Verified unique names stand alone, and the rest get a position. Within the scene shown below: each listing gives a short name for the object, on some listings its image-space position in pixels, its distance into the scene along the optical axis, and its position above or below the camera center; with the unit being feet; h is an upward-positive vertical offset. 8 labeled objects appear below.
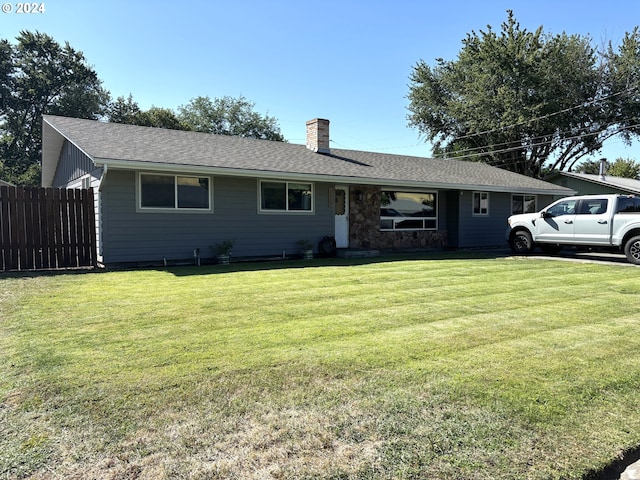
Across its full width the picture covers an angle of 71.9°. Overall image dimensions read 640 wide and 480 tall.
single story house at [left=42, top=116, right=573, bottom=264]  34.55 +3.03
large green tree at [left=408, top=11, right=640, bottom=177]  98.78 +29.59
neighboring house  81.46 +7.26
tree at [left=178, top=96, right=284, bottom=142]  152.87 +37.37
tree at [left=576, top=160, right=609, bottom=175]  153.58 +19.12
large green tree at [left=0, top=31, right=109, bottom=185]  114.32 +34.94
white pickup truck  36.46 -0.46
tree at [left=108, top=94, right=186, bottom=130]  125.59 +31.94
